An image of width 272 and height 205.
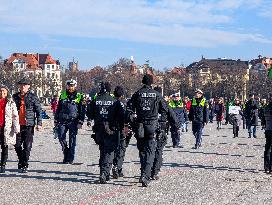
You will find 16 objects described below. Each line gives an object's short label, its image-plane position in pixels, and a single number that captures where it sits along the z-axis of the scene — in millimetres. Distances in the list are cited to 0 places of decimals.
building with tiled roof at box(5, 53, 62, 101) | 152875
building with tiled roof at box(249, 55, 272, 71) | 186600
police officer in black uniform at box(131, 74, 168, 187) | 10469
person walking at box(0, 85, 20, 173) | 11711
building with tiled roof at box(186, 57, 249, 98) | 107519
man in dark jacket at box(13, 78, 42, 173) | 12180
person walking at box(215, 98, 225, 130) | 33044
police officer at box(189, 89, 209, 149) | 18781
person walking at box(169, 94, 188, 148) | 21125
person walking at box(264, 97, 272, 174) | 12680
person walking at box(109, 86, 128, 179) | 10875
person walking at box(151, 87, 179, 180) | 10809
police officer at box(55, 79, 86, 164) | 13492
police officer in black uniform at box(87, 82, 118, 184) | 10703
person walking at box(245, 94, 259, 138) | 25094
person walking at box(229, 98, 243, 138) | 26047
